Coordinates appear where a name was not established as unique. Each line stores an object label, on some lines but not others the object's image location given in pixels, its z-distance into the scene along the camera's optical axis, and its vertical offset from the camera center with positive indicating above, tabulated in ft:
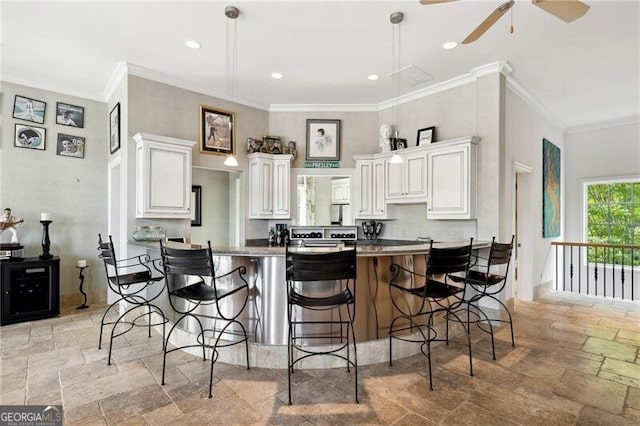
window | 19.65 -0.10
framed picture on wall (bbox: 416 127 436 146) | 15.44 +3.92
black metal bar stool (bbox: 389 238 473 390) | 8.14 -2.14
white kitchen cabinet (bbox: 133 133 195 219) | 12.81 +1.57
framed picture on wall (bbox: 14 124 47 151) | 14.08 +3.46
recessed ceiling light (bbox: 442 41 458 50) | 11.49 +6.24
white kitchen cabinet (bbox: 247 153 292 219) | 17.10 +1.59
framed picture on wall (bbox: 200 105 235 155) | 15.62 +4.22
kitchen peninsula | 8.98 -2.54
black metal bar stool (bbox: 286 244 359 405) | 7.70 -2.81
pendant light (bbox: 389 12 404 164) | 10.13 +6.24
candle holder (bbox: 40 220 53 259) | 13.67 -1.23
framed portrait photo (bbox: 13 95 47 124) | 14.06 +4.70
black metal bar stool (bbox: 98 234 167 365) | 9.99 -2.50
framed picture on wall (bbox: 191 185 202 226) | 19.25 +0.63
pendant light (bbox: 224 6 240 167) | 9.78 +6.24
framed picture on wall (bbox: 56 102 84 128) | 15.06 +4.76
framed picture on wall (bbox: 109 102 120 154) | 14.11 +3.94
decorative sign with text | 18.38 +2.90
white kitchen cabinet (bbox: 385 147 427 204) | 14.96 +1.84
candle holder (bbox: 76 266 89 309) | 14.94 -3.60
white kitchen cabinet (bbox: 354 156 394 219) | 16.94 +1.42
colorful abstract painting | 18.49 +1.62
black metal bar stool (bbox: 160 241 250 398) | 7.54 -2.10
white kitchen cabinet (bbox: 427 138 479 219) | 13.41 +1.51
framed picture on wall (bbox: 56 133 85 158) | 15.07 +3.27
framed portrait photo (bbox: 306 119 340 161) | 18.31 +4.44
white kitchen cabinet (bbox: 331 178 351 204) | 18.22 +1.38
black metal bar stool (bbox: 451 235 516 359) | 9.95 -1.97
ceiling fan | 6.91 +4.69
